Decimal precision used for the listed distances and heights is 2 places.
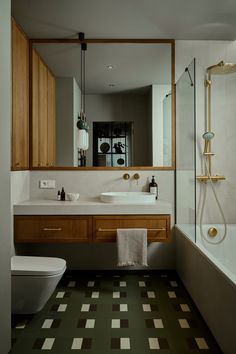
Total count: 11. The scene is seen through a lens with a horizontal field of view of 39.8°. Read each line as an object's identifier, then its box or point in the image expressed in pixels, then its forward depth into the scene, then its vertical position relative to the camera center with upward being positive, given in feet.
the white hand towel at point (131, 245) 9.40 -2.07
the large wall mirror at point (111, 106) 10.92 +2.26
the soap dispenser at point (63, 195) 10.66 -0.71
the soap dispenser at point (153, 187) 10.90 -0.46
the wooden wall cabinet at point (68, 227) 9.52 -1.57
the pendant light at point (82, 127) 10.97 +1.56
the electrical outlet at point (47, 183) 10.96 -0.33
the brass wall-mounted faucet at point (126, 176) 11.02 -0.09
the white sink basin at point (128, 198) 9.79 -0.76
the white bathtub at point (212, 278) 5.81 -2.41
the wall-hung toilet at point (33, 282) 7.20 -2.43
